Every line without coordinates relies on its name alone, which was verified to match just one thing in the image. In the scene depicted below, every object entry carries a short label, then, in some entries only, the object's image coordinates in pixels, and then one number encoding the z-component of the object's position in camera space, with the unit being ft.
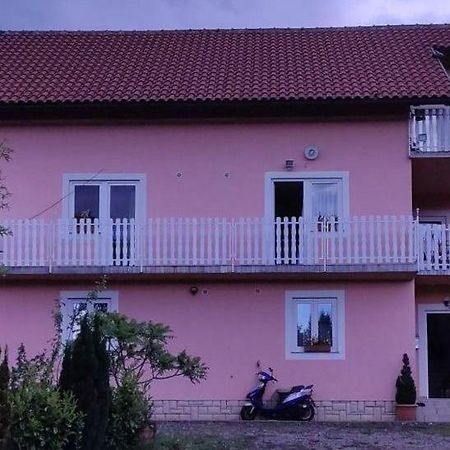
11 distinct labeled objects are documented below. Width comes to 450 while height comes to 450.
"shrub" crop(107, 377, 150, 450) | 43.04
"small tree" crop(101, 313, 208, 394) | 45.80
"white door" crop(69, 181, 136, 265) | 67.15
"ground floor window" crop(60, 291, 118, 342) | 67.82
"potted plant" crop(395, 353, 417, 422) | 64.80
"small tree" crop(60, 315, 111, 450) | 40.88
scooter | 64.69
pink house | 66.54
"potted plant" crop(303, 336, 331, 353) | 66.85
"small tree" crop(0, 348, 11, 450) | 37.17
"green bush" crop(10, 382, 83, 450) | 39.68
